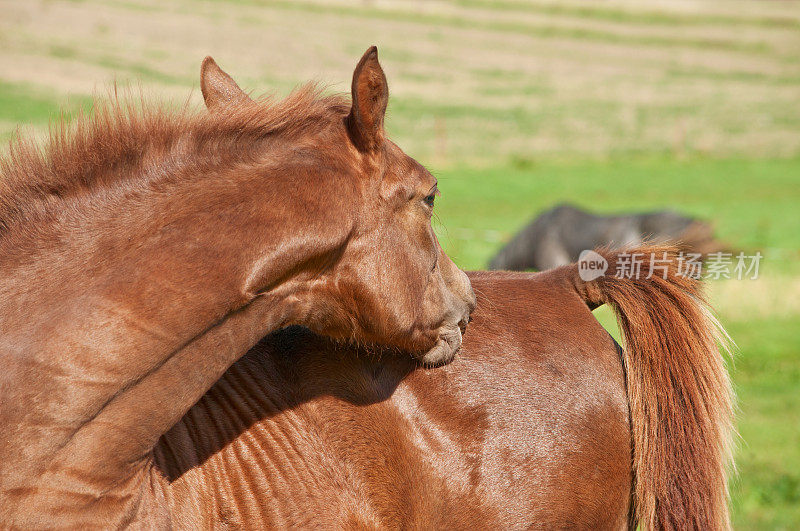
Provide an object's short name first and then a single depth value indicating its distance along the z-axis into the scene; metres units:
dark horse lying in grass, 26.52
